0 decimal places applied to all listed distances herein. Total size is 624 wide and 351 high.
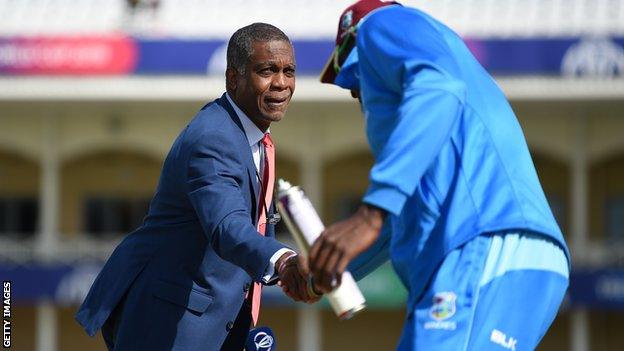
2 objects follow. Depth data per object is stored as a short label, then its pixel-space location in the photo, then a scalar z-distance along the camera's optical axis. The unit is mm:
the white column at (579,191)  24938
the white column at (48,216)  25188
